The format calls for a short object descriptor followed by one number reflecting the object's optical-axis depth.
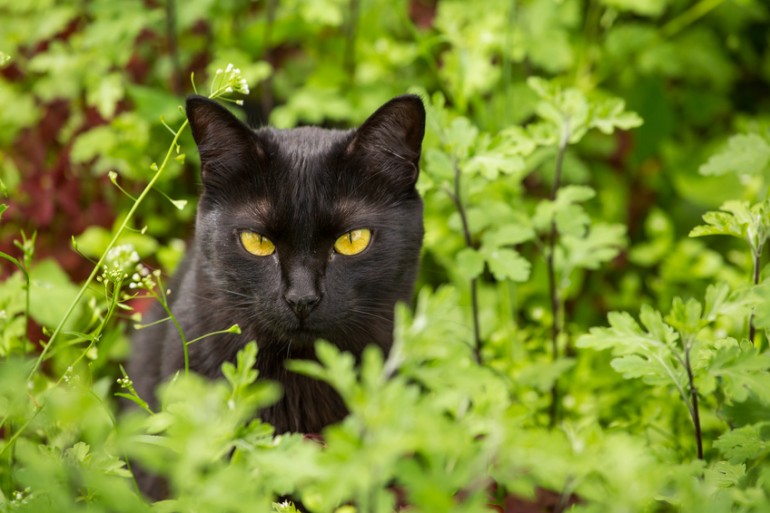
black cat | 1.15
